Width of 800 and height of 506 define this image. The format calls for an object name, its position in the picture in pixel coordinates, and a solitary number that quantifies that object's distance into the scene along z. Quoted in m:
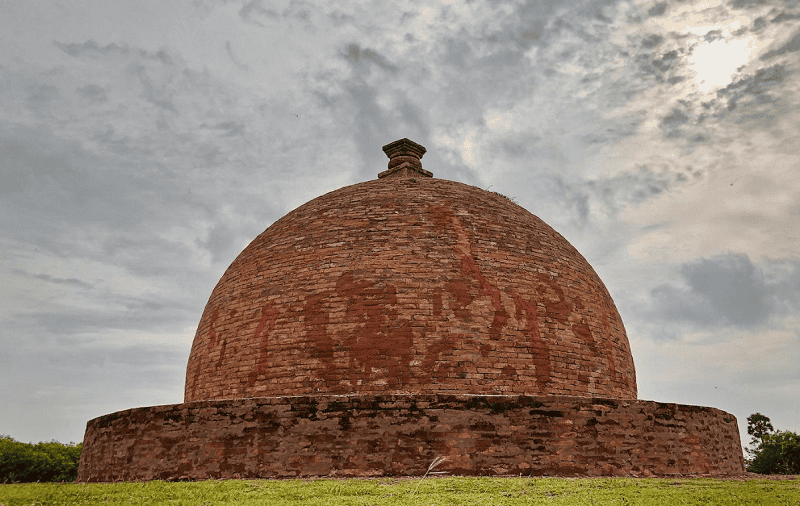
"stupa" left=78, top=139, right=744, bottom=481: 6.77
